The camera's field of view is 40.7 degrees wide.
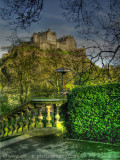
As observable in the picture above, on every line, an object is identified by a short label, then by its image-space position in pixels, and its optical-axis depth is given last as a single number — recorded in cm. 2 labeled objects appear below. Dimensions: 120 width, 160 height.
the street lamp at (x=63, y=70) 1018
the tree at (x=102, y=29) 472
